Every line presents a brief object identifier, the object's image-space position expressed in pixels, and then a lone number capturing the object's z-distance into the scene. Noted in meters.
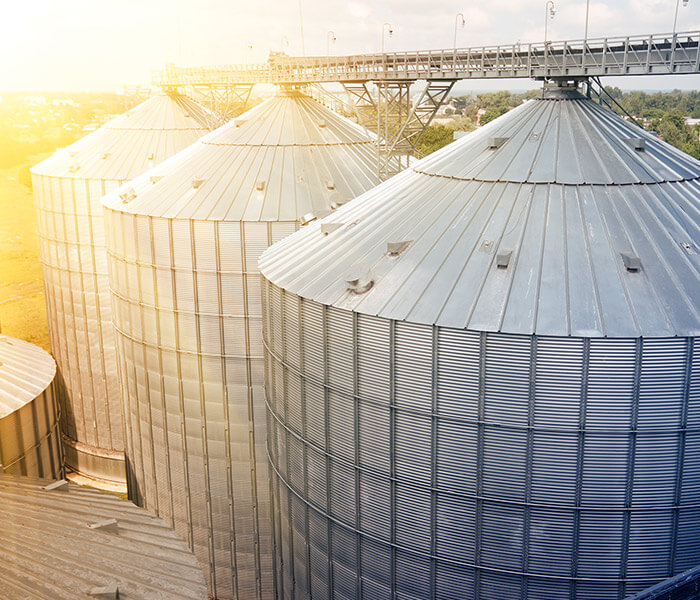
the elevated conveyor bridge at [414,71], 23.28
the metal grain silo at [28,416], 31.16
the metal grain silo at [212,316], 32.38
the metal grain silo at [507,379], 18.44
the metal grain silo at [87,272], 45.41
